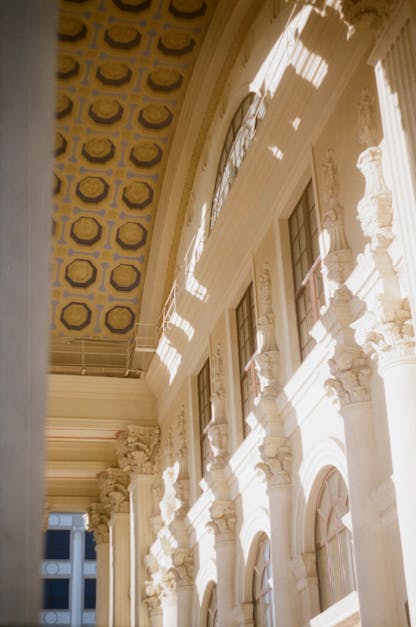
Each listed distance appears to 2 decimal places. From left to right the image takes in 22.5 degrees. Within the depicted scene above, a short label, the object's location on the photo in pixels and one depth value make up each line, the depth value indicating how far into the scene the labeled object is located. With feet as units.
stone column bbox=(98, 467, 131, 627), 71.51
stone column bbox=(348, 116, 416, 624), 29.99
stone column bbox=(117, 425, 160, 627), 66.23
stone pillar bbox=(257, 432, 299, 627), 41.19
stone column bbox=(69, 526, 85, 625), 115.44
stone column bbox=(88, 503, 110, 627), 80.18
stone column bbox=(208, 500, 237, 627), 49.11
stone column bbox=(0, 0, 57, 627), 9.96
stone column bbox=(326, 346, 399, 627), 32.48
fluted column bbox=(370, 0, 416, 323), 29.91
